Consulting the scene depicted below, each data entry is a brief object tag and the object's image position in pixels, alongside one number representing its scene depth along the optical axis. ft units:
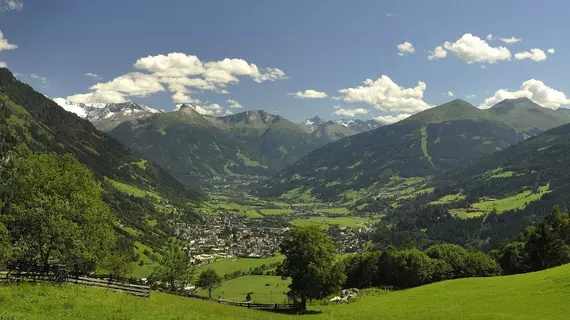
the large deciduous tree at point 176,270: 386.52
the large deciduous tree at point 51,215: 148.36
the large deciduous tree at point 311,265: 211.82
